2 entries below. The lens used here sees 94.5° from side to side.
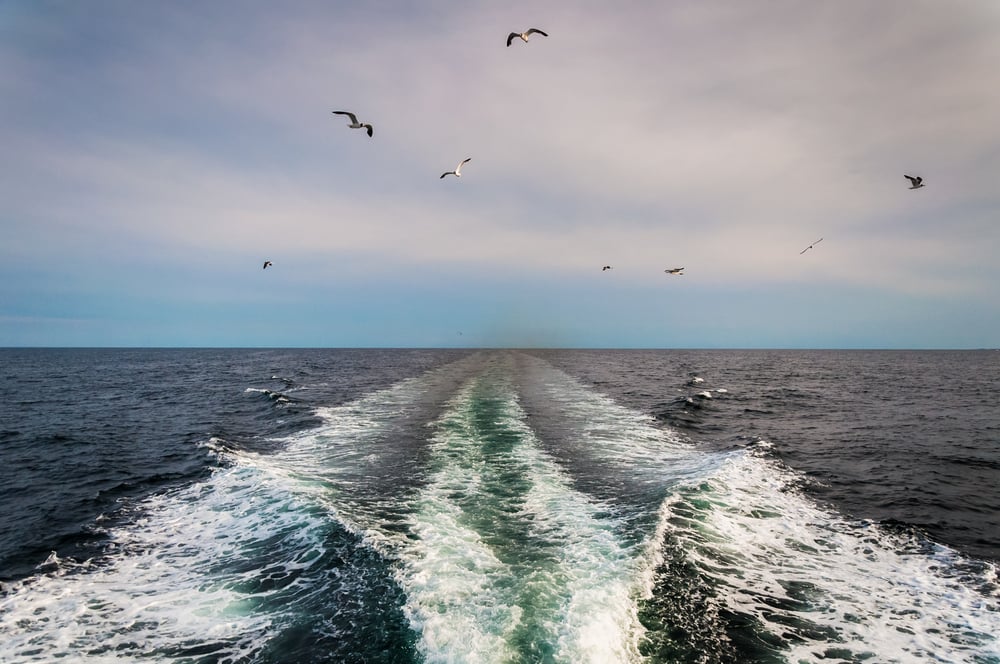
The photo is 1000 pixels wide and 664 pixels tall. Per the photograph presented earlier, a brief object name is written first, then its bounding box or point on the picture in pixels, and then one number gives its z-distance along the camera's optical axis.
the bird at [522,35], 11.92
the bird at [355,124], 14.06
